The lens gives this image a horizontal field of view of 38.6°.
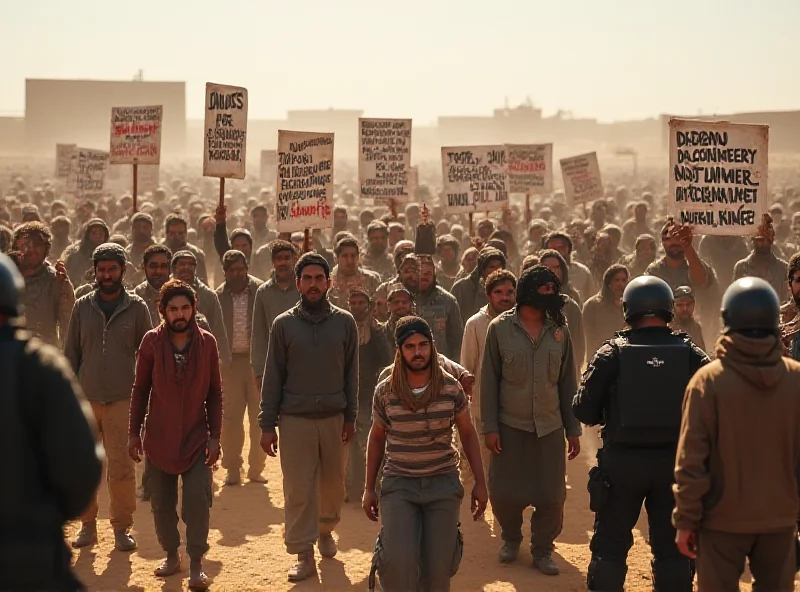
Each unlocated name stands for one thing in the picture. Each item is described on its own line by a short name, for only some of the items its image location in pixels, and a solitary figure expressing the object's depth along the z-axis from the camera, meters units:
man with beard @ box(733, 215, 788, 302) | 12.30
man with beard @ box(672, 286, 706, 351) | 10.23
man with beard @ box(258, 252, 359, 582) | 7.64
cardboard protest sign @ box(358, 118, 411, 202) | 16.20
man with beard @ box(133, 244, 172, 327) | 9.49
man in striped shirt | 6.04
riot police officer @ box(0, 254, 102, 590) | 3.64
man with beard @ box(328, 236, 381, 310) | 10.71
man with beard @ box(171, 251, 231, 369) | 9.63
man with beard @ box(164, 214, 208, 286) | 13.36
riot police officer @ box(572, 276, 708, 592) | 5.83
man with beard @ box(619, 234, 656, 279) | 13.53
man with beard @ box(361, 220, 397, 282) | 13.59
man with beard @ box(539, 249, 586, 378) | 9.78
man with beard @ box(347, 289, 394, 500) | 9.25
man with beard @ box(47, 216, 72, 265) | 16.52
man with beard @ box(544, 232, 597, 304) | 12.63
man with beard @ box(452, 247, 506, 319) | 10.77
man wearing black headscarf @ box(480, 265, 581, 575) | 7.51
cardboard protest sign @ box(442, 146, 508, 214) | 16.89
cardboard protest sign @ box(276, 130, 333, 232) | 11.52
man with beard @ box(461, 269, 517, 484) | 8.41
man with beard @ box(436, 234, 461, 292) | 13.84
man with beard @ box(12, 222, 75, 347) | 9.33
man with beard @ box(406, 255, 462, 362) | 9.66
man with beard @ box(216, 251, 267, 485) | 10.27
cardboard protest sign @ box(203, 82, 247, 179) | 12.75
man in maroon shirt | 7.29
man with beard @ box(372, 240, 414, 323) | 9.75
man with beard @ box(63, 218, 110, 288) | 12.94
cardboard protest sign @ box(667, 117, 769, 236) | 9.34
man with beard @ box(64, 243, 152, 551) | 8.12
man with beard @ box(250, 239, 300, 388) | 9.20
